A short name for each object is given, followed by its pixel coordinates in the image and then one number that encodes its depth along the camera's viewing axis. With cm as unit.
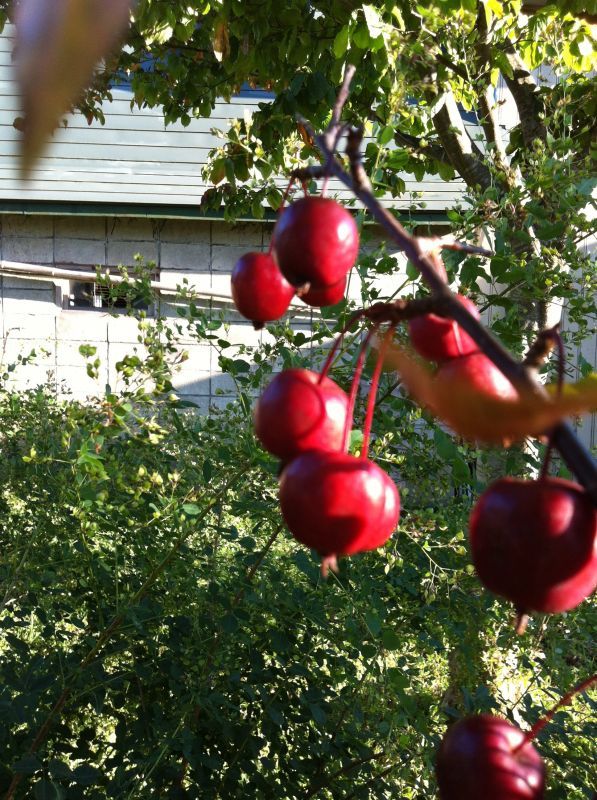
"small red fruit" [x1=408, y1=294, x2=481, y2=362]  43
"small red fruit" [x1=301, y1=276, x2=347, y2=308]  44
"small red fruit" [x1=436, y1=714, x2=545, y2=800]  34
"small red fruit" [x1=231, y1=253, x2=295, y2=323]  50
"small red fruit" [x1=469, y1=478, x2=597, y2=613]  29
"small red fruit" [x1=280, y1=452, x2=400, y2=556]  37
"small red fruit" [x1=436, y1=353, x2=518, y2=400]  36
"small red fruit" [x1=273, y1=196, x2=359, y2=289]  40
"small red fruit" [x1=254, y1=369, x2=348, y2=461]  41
